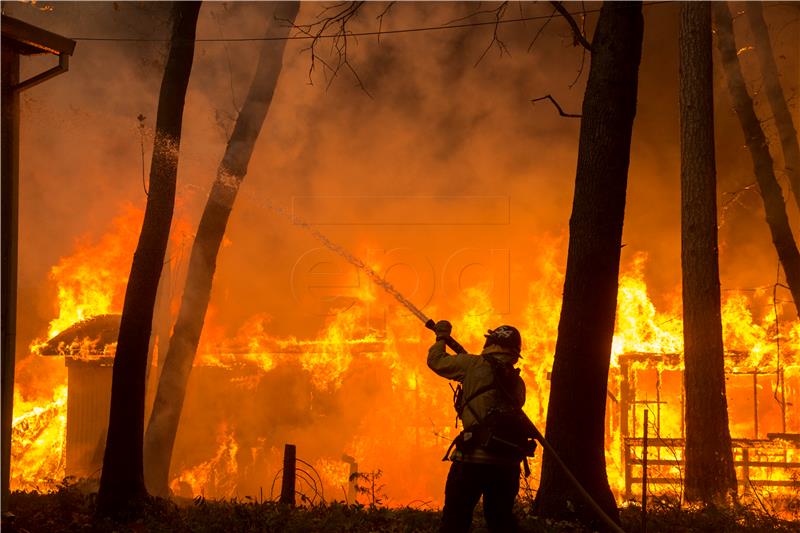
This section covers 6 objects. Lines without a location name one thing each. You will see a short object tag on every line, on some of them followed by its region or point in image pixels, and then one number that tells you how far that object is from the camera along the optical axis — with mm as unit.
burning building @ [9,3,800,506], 41562
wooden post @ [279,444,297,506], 16031
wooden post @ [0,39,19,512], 14687
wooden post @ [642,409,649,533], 9648
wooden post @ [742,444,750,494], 27578
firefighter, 10891
